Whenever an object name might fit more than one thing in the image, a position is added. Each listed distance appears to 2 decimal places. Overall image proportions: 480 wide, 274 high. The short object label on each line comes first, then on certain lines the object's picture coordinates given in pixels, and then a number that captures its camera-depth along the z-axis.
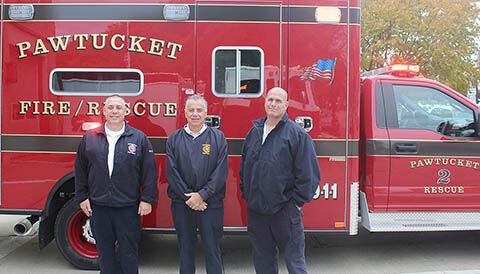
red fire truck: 4.10
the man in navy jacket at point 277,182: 3.06
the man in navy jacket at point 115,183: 3.32
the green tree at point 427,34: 12.38
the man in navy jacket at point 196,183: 3.30
